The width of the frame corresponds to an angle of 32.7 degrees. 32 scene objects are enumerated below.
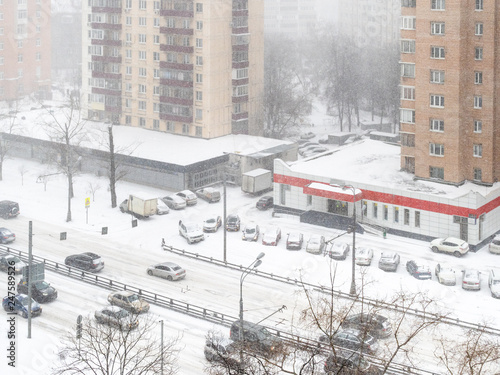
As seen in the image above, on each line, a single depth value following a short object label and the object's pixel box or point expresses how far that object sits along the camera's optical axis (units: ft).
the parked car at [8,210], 225.76
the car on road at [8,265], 184.99
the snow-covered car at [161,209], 230.07
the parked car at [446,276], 181.16
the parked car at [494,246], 202.08
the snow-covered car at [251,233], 209.56
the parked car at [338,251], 195.00
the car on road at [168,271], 183.42
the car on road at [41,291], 169.89
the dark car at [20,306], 161.68
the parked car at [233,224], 216.95
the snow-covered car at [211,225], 216.39
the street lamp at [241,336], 119.75
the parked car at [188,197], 237.86
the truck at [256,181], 247.09
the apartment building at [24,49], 368.89
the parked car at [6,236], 205.05
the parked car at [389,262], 188.96
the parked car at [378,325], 146.72
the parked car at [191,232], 207.31
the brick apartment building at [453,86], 208.13
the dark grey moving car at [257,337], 134.43
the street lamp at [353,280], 172.35
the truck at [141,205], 225.56
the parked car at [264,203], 236.02
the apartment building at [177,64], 268.41
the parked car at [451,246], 199.11
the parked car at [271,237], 206.18
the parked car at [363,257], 191.93
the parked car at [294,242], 202.69
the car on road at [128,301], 163.53
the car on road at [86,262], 187.52
